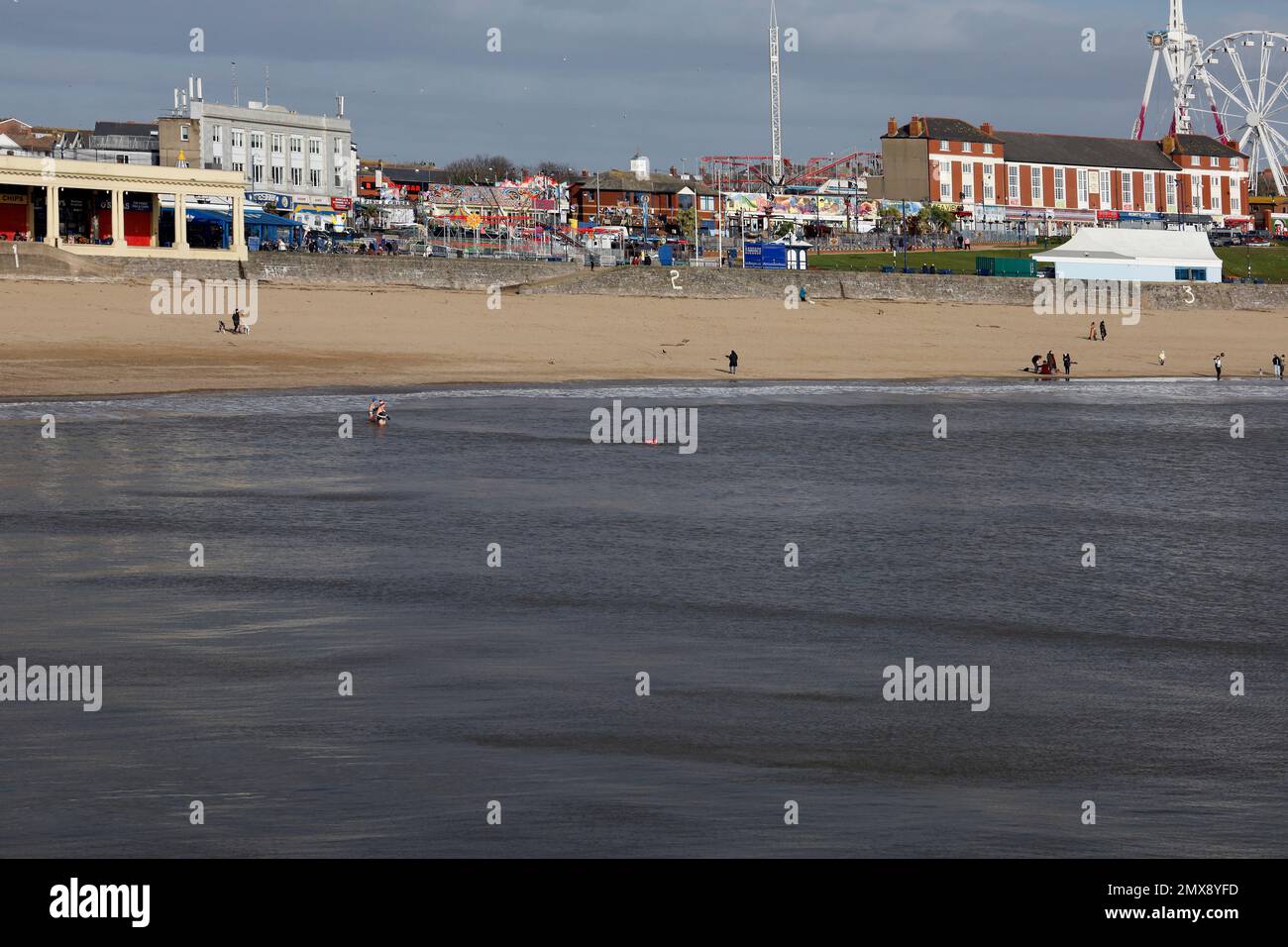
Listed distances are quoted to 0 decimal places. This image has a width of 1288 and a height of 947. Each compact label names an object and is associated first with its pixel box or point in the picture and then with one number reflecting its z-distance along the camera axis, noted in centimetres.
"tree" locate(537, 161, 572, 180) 17164
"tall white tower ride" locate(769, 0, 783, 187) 14926
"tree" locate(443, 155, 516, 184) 15425
